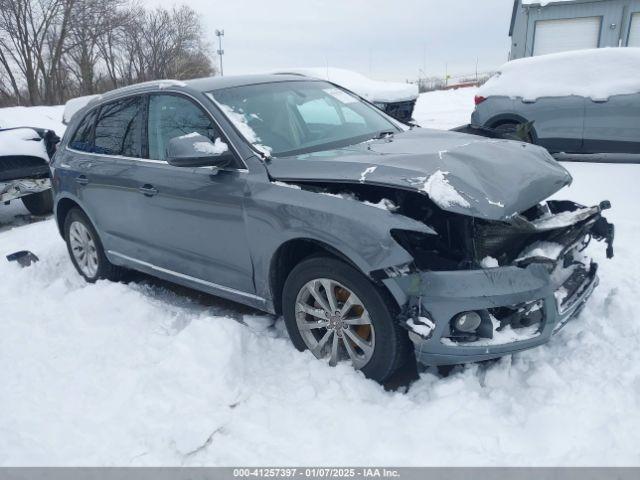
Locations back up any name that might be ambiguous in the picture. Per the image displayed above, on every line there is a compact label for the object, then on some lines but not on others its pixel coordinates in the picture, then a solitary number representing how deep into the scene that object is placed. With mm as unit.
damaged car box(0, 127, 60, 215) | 7301
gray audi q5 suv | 2742
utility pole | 37594
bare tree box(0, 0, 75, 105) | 25844
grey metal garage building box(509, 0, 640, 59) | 17516
